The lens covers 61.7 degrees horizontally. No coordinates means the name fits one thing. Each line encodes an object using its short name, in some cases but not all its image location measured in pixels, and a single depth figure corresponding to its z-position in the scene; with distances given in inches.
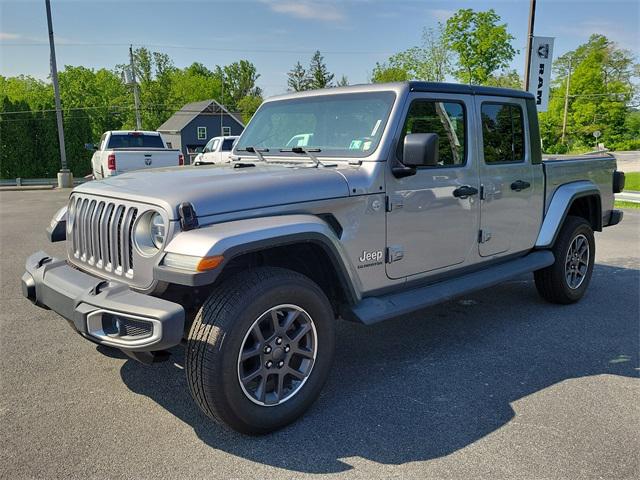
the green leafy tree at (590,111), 2272.4
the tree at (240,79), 3624.5
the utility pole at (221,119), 2169.8
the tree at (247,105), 2800.2
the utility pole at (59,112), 841.6
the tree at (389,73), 1612.9
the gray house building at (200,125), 2180.1
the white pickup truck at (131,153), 550.3
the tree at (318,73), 1938.1
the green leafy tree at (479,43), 1360.7
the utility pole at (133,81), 1409.8
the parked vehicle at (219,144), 829.5
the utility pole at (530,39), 614.9
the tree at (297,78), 2128.0
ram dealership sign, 595.2
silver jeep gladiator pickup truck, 108.3
